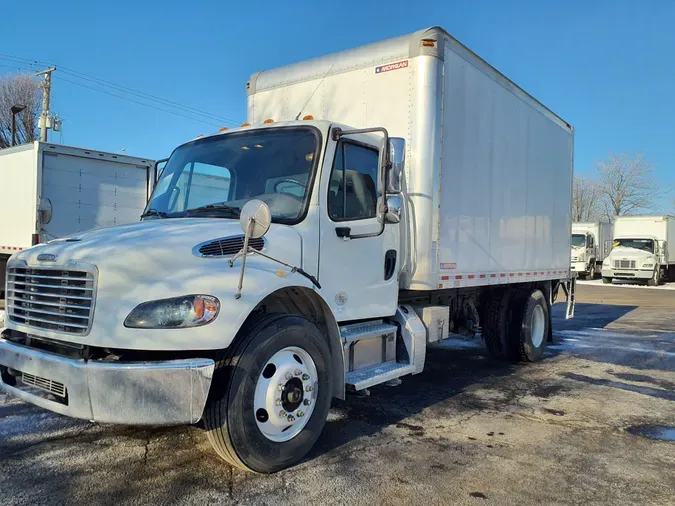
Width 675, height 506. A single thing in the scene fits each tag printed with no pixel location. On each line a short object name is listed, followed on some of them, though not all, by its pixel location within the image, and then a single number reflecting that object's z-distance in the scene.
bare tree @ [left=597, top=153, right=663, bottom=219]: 54.09
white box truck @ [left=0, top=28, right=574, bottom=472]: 3.43
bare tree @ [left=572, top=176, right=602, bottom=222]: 61.78
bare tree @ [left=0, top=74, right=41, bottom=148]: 35.50
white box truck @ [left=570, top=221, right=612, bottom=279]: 31.95
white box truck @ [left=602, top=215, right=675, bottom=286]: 29.58
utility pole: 31.27
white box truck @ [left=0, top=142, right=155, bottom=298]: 11.91
